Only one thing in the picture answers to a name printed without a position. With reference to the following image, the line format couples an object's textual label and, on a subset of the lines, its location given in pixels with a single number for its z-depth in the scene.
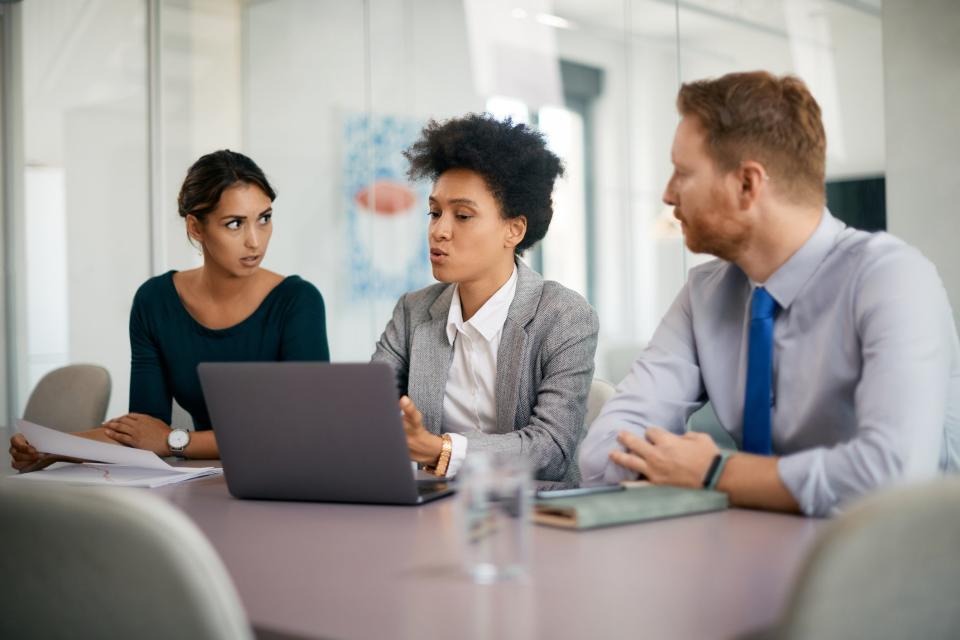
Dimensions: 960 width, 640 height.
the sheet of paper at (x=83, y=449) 1.96
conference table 0.96
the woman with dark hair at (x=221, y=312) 2.79
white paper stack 1.94
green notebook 1.36
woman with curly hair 2.15
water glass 1.14
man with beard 1.45
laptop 1.55
